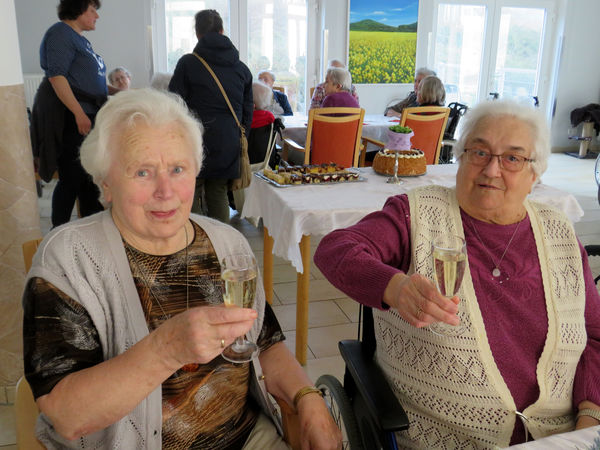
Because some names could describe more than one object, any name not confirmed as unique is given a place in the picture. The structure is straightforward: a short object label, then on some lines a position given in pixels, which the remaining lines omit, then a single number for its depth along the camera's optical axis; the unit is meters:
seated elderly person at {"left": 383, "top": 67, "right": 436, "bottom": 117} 6.31
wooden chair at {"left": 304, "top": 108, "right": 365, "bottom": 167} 3.96
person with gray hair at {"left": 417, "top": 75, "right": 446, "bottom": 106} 4.96
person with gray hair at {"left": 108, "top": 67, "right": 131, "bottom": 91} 5.39
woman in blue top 3.12
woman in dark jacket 3.17
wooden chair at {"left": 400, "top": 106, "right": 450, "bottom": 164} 4.01
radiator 6.16
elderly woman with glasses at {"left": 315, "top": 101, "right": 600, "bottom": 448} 1.30
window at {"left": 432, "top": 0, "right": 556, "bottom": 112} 8.35
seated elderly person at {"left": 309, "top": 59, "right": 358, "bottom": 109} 5.32
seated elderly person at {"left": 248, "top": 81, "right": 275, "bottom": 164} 4.24
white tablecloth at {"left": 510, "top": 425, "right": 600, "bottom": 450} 0.91
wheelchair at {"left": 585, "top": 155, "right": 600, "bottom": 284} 2.23
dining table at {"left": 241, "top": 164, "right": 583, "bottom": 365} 2.31
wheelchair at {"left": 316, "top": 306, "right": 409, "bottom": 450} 1.19
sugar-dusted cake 2.83
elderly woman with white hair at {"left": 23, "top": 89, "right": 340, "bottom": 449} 0.96
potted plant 2.91
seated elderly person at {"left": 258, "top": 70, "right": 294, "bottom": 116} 6.25
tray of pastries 2.65
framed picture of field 7.55
